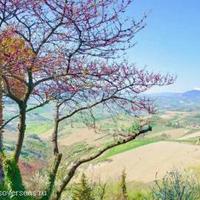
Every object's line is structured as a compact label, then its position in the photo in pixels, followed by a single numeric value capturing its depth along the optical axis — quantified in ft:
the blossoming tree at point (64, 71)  42.01
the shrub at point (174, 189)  67.92
